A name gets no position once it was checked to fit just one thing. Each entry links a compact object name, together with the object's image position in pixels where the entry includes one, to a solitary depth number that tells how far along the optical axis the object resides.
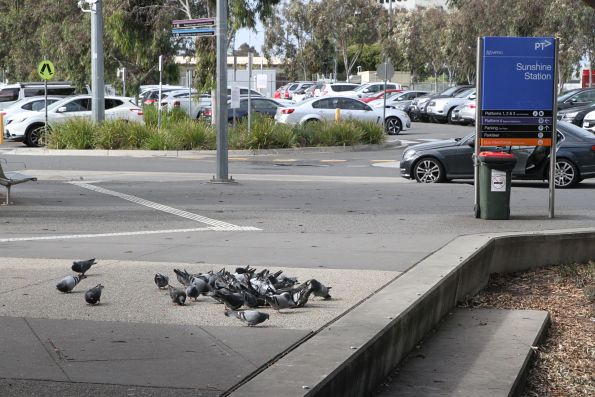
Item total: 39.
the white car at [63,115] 32.25
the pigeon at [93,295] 7.09
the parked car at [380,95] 53.33
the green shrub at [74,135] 29.23
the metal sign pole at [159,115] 30.89
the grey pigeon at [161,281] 7.66
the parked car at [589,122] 33.12
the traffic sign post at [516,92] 13.12
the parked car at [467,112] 45.44
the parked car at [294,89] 64.45
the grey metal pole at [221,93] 19.33
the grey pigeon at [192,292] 7.27
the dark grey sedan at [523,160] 19.36
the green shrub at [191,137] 29.25
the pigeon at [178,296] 7.14
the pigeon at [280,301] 6.99
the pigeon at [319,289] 7.16
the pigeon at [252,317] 6.43
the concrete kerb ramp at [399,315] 5.02
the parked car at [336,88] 56.33
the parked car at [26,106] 33.16
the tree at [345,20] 78.19
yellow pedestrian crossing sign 31.95
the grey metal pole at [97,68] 30.41
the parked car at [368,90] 57.45
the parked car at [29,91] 40.32
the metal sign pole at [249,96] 30.33
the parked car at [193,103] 39.88
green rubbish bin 13.02
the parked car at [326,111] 35.47
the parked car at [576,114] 35.06
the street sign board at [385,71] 41.15
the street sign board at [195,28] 20.72
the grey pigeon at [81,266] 8.21
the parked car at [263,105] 37.25
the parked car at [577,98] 38.34
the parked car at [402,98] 54.22
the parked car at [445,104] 48.25
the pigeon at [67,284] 7.52
